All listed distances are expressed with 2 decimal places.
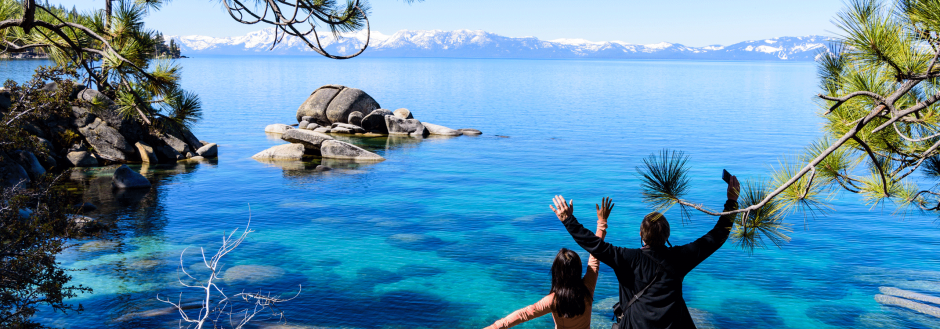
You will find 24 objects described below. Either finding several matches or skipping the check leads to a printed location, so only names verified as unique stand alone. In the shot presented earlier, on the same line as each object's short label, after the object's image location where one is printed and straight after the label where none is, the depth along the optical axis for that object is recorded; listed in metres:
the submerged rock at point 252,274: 12.98
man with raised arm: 4.96
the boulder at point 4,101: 21.92
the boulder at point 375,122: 38.56
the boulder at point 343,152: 29.00
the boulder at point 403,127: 37.88
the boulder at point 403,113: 40.07
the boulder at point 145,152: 26.58
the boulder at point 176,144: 28.16
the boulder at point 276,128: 38.69
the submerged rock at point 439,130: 38.41
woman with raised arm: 4.85
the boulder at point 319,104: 39.75
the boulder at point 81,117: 25.52
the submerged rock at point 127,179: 21.52
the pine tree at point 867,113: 5.60
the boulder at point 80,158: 24.59
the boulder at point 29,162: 19.70
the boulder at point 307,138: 29.70
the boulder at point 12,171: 17.63
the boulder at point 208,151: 28.39
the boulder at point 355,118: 38.38
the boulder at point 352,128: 37.59
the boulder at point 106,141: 25.58
